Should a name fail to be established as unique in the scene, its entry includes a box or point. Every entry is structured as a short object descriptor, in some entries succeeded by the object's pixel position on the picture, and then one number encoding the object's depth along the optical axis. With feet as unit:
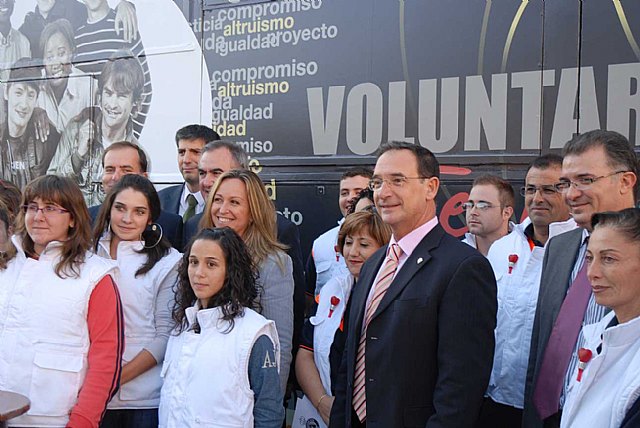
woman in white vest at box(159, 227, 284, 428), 10.14
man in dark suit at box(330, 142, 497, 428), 9.07
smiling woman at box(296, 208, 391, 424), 12.64
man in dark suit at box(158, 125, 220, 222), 15.81
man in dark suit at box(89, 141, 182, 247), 14.87
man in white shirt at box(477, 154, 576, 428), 12.05
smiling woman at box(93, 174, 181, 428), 11.51
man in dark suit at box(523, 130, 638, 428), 9.39
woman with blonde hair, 11.60
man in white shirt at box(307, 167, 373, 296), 15.25
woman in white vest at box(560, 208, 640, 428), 7.71
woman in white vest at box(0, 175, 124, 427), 10.39
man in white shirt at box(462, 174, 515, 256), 13.96
